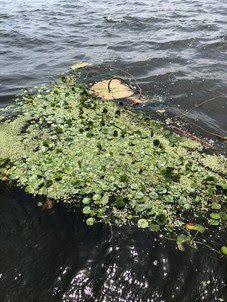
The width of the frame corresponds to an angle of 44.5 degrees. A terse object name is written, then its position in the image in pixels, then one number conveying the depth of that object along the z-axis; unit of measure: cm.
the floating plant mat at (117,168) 261
